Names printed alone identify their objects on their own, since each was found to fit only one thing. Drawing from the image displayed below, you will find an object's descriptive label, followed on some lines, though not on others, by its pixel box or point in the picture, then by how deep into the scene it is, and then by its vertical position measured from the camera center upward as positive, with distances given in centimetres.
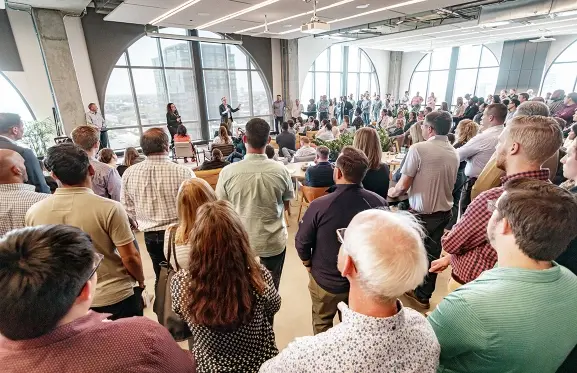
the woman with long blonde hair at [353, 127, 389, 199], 235 -56
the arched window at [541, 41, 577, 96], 1123 +76
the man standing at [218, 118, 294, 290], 194 -60
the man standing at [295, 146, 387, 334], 158 -68
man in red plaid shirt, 126 -37
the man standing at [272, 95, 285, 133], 1028 -34
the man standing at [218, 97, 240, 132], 906 -34
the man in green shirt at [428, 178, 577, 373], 77 -57
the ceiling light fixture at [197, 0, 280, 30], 551 +188
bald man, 157 -49
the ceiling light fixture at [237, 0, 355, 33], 554 +187
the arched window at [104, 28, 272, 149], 814 +55
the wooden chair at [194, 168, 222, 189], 371 -94
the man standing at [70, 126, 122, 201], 236 -59
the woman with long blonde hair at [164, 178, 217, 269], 137 -53
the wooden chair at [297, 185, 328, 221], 323 -103
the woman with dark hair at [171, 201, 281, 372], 97 -67
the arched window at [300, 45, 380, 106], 1301 +111
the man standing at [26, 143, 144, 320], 138 -54
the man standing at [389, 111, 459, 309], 223 -65
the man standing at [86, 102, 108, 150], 685 -32
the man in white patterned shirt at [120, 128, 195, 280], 195 -55
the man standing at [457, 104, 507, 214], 259 -45
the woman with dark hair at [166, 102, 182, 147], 785 -45
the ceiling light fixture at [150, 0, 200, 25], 542 +186
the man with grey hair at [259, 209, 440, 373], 62 -50
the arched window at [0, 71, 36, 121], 629 +11
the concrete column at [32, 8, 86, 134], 600 +84
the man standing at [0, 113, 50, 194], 234 -31
